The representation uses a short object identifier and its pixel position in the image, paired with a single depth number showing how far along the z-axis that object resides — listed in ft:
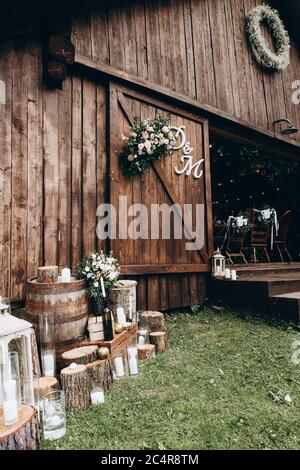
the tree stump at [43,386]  7.95
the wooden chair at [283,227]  28.04
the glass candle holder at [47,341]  9.53
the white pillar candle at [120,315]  11.34
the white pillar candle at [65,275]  10.62
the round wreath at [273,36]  23.02
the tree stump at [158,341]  12.14
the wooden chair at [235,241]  25.40
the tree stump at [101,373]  8.87
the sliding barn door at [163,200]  15.30
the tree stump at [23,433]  5.55
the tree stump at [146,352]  11.47
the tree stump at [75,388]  8.14
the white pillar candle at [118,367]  10.15
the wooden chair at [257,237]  26.22
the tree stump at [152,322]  13.25
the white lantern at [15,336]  7.03
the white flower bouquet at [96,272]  11.10
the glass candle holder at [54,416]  6.96
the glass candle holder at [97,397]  8.48
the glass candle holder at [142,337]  12.28
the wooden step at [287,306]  13.98
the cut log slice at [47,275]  10.41
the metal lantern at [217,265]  18.10
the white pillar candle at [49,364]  9.37
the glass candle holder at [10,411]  5.77
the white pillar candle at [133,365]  10.15
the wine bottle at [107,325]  10.30
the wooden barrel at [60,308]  9.90
